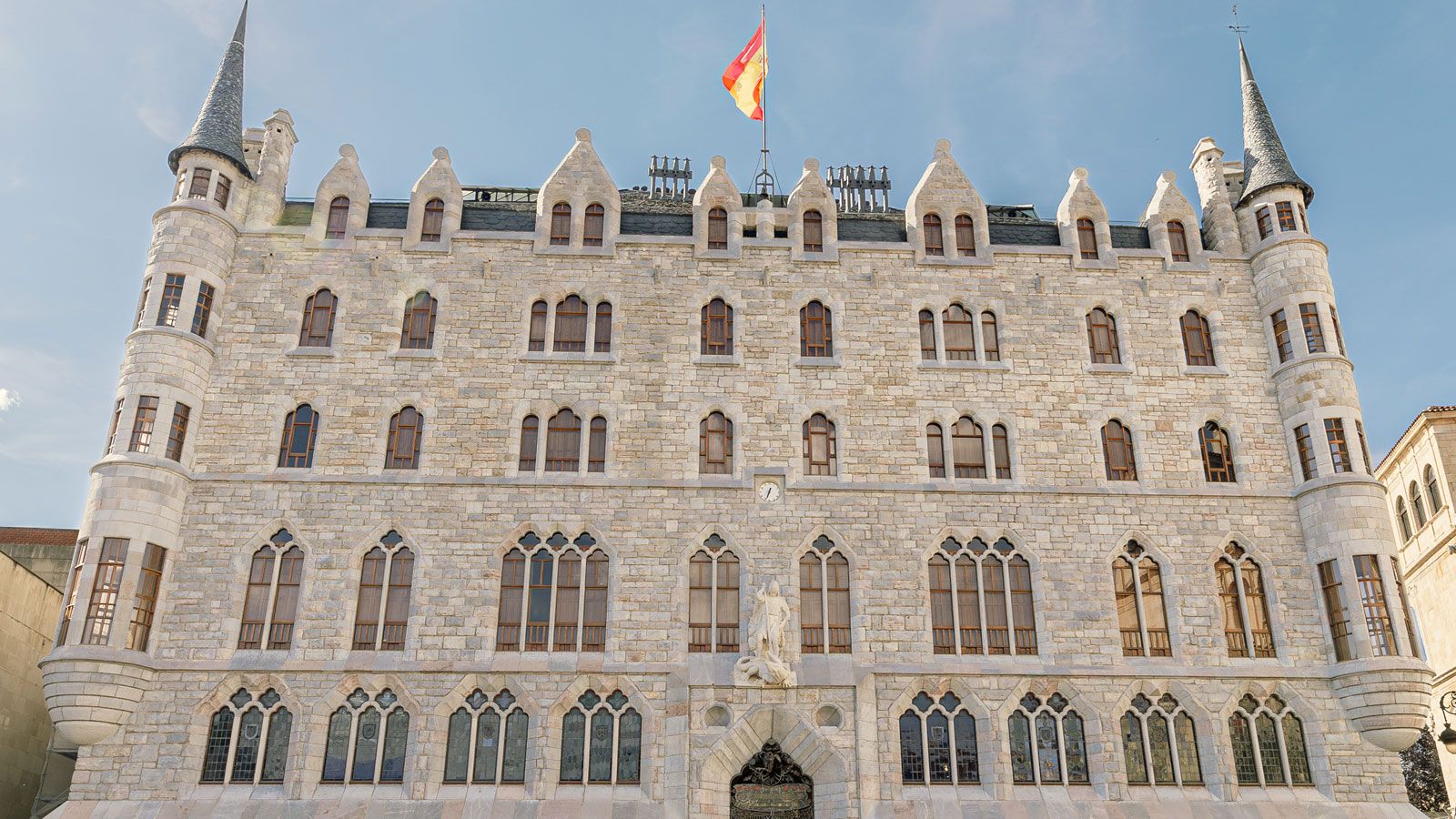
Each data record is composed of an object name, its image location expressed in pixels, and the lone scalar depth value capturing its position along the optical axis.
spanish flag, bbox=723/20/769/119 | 29.88
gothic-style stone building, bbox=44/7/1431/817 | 22.17
